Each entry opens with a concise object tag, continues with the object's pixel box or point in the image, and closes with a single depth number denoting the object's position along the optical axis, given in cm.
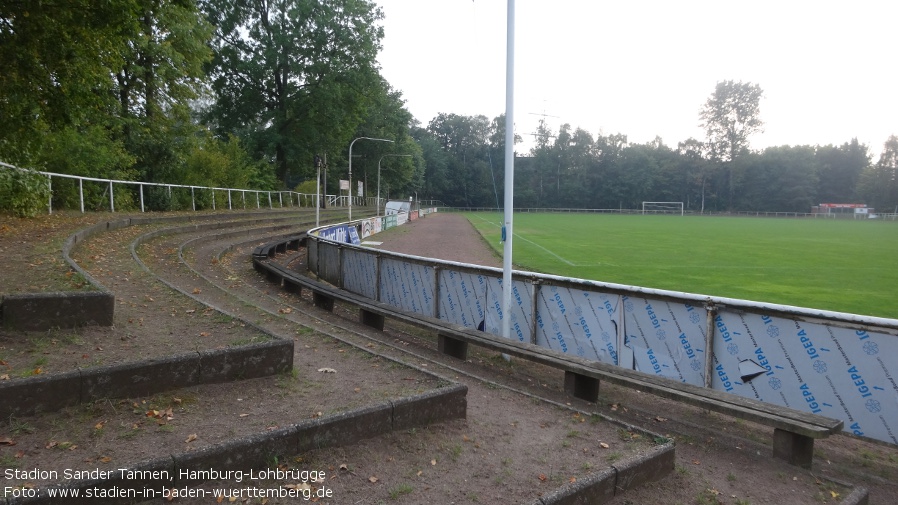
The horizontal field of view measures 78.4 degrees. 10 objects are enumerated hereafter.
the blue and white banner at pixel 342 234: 1888
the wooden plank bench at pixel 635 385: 450
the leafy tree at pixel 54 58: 848
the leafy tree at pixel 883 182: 8888
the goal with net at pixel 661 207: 10409
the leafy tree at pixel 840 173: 9738
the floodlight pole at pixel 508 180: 727
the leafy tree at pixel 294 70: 4138
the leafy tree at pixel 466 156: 11944
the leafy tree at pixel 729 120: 10200
